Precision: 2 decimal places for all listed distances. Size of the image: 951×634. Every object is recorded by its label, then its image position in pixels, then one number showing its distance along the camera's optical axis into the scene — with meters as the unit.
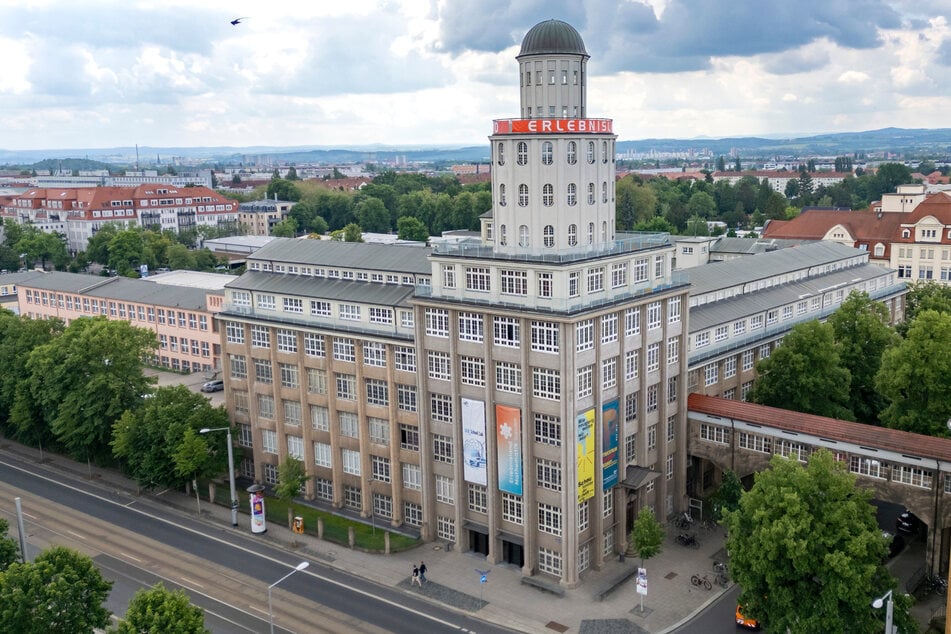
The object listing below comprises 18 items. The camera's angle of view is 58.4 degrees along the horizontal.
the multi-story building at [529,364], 53.44
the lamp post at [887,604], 38.44
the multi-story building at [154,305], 107.12
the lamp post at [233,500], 65.00
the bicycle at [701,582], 53.47
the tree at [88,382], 73.00
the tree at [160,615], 39.28
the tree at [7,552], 47.78
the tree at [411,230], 192.38
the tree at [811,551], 41.53
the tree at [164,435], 67.50
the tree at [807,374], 63.59
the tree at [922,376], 56.75
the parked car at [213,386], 99.06
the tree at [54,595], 40.75
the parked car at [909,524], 58.72
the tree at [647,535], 52.59
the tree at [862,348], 69.50
